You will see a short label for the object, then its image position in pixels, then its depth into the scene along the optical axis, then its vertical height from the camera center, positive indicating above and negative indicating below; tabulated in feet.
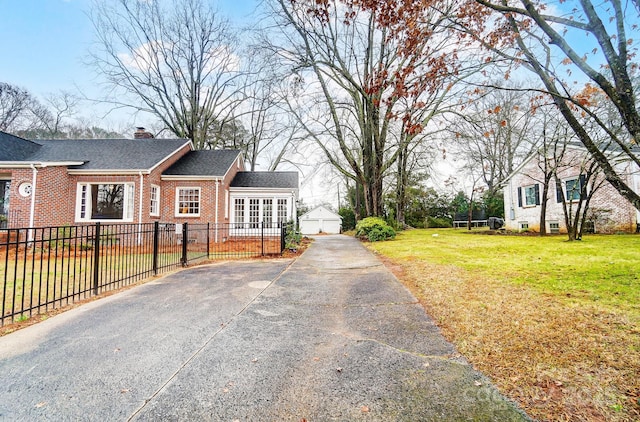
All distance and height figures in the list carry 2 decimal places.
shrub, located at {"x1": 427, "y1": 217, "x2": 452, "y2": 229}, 97.71 -0.44
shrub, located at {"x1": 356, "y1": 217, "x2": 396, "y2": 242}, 49.62 -1.37
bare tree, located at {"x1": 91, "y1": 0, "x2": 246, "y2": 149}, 65.87 +40.19
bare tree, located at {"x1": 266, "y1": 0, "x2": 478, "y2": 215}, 45.68 +22.12
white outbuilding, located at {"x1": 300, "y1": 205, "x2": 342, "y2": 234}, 100.07 +0.12
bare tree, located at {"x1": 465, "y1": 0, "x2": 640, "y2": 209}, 9.93 +7.43
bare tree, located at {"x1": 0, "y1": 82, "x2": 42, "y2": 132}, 84.53 +34.92
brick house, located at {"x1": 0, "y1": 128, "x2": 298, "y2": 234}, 41.93 +6.51
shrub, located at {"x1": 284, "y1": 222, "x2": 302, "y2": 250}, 36.81 -2.19
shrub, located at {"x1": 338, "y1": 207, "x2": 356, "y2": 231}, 109.19 +0.81
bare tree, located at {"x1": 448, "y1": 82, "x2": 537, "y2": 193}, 58.80 +18.18
